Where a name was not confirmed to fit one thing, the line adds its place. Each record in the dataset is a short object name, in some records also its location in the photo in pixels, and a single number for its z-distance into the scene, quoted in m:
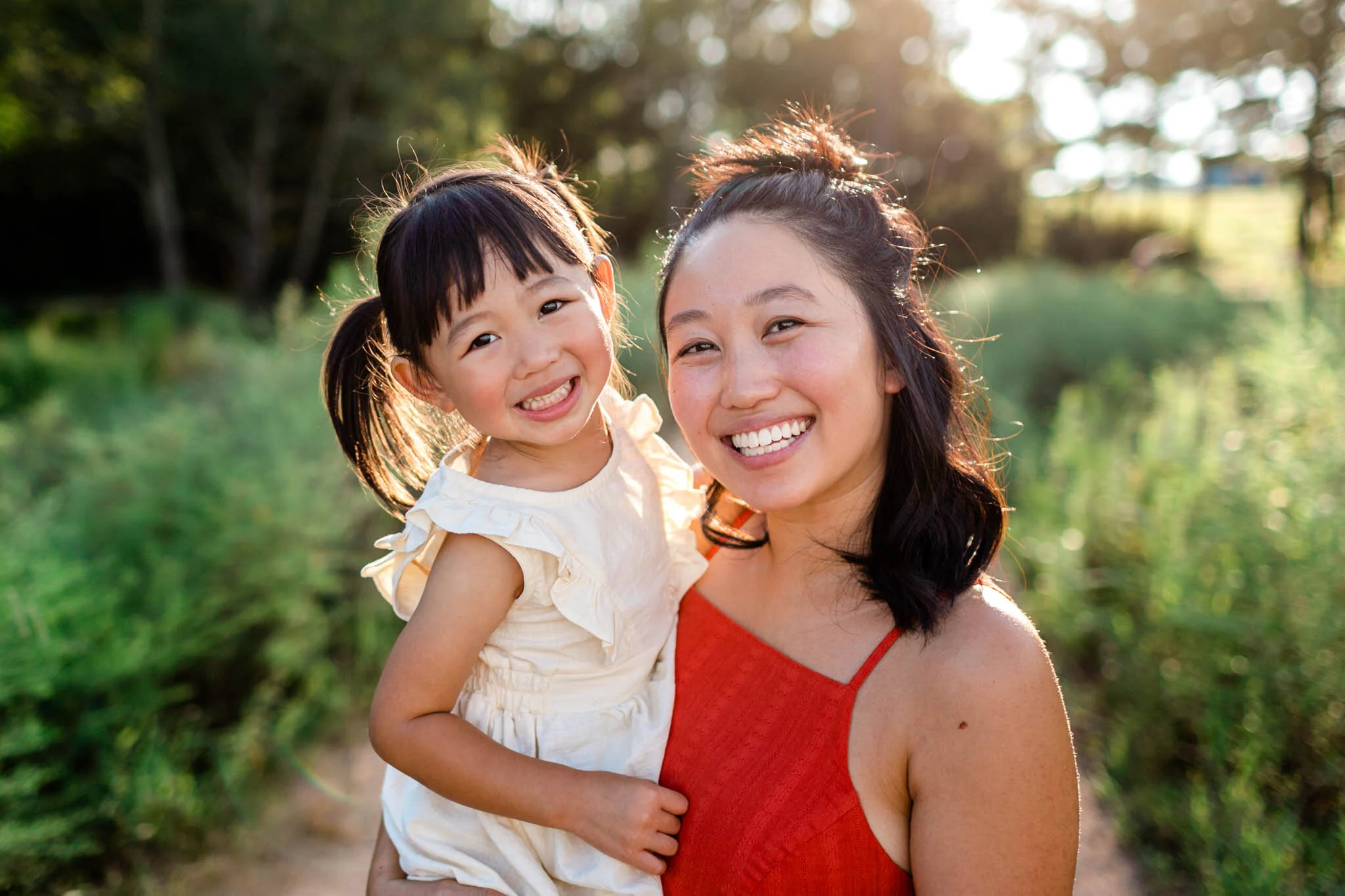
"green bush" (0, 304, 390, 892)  2.84
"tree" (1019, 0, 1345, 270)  17.52
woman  1.30
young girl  1.53
